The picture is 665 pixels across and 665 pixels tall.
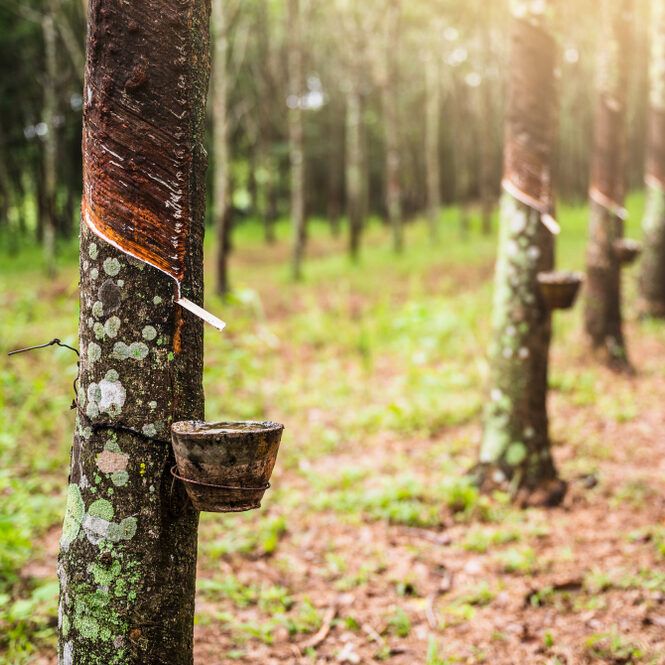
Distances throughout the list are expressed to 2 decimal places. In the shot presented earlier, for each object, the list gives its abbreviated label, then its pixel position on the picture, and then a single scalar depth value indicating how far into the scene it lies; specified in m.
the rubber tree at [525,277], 4.63
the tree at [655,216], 9.41
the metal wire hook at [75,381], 2.04
